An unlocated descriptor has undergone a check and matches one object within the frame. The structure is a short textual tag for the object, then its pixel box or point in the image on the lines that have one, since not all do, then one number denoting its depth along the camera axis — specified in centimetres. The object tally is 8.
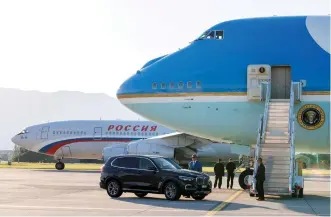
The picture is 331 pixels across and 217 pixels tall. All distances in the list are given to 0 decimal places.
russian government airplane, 4622
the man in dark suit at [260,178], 2100
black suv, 2144
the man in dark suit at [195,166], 2667
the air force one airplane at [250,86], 2286
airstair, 2169
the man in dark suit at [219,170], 2941
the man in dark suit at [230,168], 2939
